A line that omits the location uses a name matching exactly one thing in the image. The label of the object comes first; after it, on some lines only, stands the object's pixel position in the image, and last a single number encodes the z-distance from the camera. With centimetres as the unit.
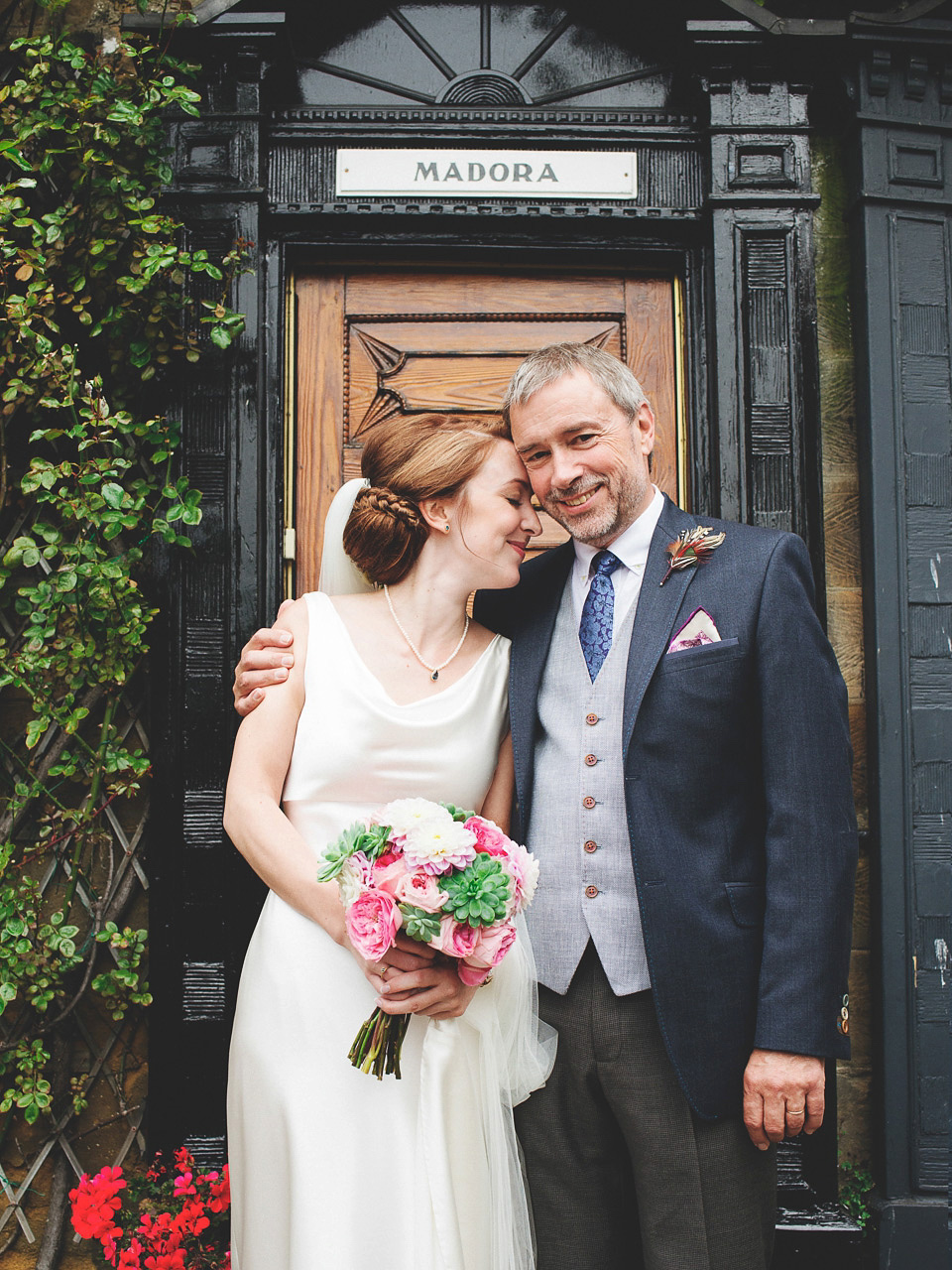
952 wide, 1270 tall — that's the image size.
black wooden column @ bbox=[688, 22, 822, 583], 307
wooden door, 329
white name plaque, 317
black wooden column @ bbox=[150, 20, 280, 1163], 293
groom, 188
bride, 192
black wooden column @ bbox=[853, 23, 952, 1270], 294
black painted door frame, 296
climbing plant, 291
